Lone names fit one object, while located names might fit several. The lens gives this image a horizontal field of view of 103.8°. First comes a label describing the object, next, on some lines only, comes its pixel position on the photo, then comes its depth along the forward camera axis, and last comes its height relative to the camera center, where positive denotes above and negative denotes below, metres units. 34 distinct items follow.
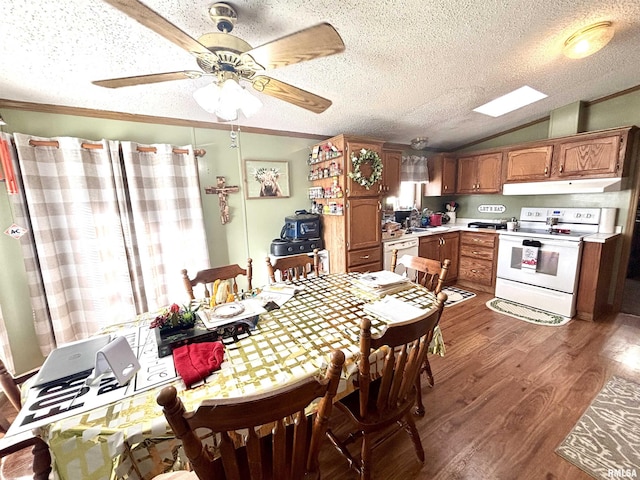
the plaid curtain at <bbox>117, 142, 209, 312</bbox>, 2.28 -0.11
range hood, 2.77 +0.06
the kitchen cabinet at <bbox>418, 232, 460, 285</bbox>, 3.66 -0.76
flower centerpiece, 1.23 -0.55
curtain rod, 1.92 +0.54
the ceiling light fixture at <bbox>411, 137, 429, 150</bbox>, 3.65 +0.81
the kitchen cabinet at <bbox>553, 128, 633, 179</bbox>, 2.66 +0.39
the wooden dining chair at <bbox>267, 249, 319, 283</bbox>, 2.05 -0.53
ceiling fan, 0.93 +0.65
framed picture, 2.92 +0.31
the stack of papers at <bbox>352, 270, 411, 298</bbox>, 1.65 -0.58
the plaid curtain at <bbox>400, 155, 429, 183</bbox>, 3.96 +0.46
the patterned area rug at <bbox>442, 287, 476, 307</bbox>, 3.39 -1.40
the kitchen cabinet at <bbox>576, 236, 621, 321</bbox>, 2.69 -0.94
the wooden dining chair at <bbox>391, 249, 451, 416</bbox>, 1.62 -0.53
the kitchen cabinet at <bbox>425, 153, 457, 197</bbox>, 4.08 +0.37
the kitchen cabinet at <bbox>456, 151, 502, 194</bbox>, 3.70 +0.34
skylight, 2.70 +1.06
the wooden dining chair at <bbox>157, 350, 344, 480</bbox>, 0.60 -0.55
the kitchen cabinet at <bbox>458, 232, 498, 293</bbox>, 3.57 -0.95
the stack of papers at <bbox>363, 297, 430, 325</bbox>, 1.33 -0.61
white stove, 2.81 -0.78
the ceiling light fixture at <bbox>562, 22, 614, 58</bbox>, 1.68 +1.04
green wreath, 2.80 +0.38
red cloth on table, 0.92 -0.60
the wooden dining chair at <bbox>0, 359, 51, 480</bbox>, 0.73 -0.70
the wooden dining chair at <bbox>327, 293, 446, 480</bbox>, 0.96 -0.86
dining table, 0.72 -0.63
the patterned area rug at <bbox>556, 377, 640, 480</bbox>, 1.32 -1.44
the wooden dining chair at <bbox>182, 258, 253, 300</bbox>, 1.74 -0.51
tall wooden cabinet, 2.82 -0.23
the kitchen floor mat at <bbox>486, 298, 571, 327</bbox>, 2.81 -1.42
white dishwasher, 3.28 -0.64
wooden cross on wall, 2.74 +0.16
